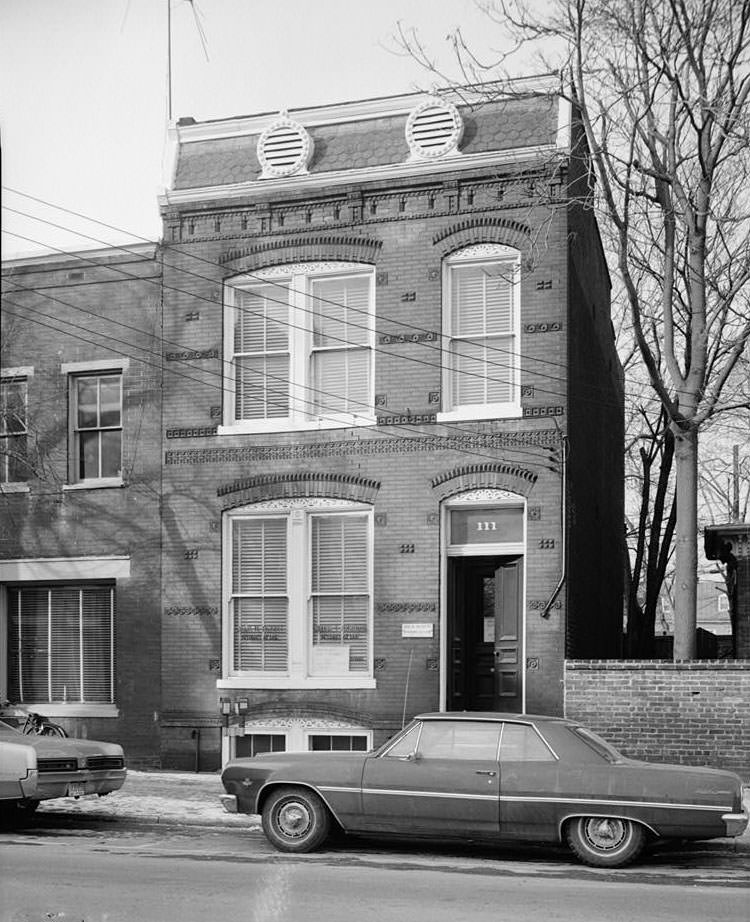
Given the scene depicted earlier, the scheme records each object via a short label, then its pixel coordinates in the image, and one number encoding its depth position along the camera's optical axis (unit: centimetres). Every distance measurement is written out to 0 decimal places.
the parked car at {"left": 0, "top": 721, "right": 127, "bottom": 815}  1281
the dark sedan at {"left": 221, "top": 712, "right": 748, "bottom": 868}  1090
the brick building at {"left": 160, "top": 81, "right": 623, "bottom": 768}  1720
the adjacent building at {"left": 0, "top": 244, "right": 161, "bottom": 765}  1878
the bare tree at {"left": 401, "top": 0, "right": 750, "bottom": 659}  1644
